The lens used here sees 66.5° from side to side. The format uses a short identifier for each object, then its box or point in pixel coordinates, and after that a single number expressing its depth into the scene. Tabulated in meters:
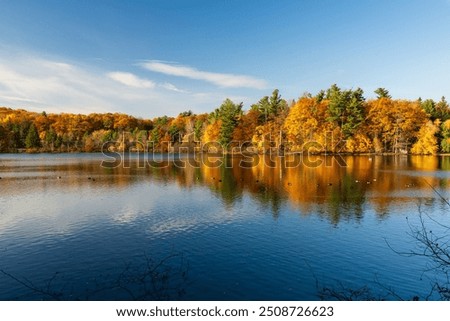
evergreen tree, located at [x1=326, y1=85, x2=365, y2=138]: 95.19
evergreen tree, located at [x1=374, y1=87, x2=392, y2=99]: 105.12
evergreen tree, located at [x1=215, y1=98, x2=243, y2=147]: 111.50
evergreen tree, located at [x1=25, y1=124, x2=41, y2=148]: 136.25
